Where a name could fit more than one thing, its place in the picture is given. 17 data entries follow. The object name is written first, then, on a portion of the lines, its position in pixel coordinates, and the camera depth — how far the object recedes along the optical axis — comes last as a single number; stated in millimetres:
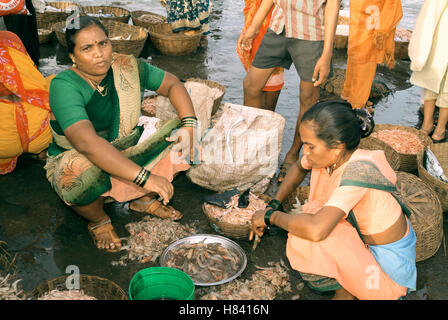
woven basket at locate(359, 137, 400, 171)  3863
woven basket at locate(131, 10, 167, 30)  6973
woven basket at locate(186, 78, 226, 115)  4512
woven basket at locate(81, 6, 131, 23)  7102
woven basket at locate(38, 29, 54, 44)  6386
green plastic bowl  2395
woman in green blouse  2736
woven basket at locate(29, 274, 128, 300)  2316
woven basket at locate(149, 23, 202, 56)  6385
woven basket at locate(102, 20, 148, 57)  5853
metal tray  2811
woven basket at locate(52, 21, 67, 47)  6029
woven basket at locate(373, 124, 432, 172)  4039
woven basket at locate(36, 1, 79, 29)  6777
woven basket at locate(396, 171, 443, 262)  2979
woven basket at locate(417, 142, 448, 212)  3426
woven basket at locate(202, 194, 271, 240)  3008
